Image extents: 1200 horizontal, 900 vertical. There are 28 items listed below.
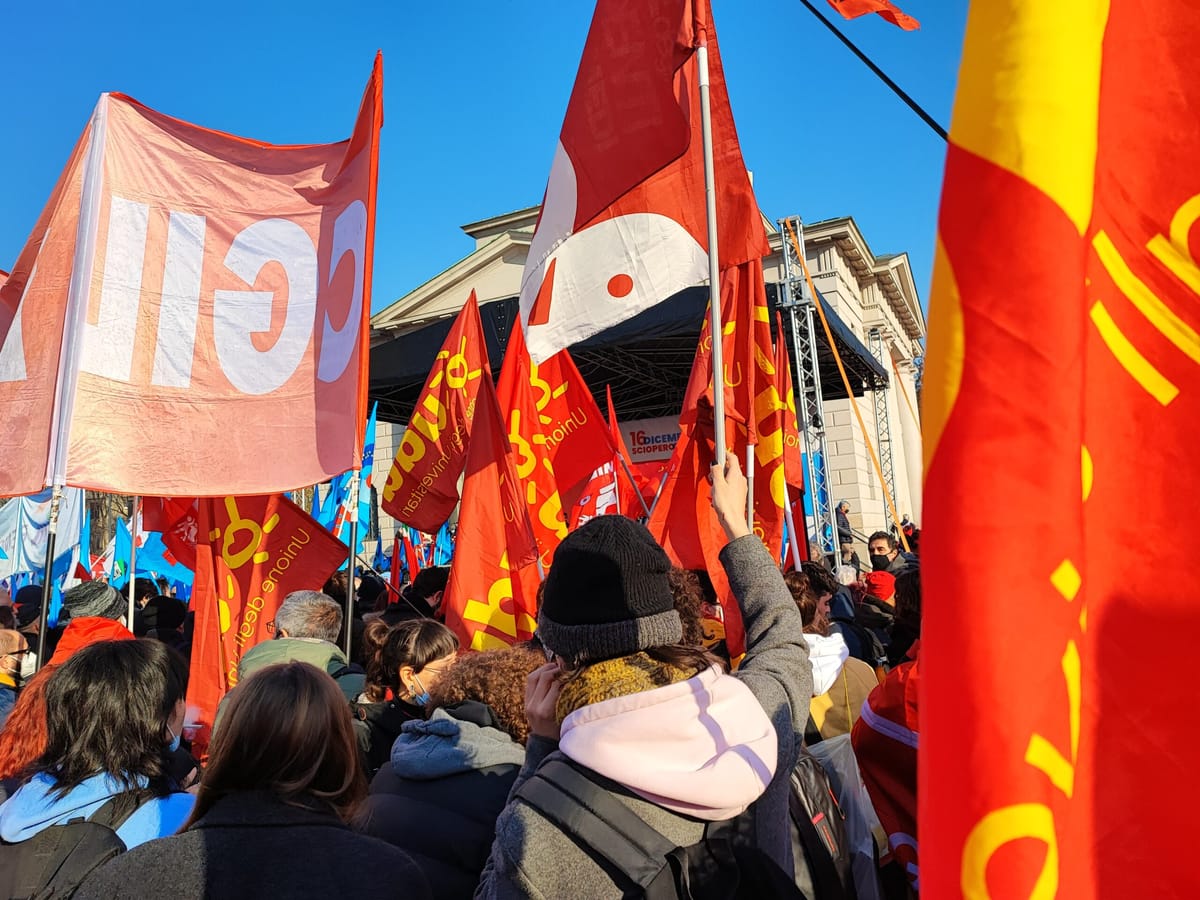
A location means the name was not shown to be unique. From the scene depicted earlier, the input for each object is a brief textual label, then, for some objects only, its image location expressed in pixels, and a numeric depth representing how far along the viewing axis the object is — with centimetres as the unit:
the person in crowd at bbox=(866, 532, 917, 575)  862
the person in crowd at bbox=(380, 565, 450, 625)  686
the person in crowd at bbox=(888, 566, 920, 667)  299
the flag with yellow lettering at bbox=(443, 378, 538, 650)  508
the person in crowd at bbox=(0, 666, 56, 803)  227
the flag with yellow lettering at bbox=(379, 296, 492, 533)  696
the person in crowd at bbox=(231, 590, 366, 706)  369
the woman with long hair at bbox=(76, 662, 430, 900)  151
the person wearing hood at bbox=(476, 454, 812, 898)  140
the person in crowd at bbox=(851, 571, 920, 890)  214
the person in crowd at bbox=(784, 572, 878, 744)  325
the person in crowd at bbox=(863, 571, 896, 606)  586
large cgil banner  402
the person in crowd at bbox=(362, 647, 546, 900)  211
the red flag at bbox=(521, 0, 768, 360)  365
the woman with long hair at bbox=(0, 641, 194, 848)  198
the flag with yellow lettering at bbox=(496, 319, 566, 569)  622
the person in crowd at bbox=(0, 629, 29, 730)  403
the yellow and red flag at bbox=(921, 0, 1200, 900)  78
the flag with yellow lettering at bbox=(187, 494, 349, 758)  503
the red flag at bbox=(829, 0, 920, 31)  283
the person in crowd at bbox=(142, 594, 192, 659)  662
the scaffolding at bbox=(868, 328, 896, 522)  2148
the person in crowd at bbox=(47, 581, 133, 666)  396
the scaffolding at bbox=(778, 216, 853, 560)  1190
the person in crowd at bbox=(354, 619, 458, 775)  301
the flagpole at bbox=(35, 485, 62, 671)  385
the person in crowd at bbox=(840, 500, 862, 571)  1329
